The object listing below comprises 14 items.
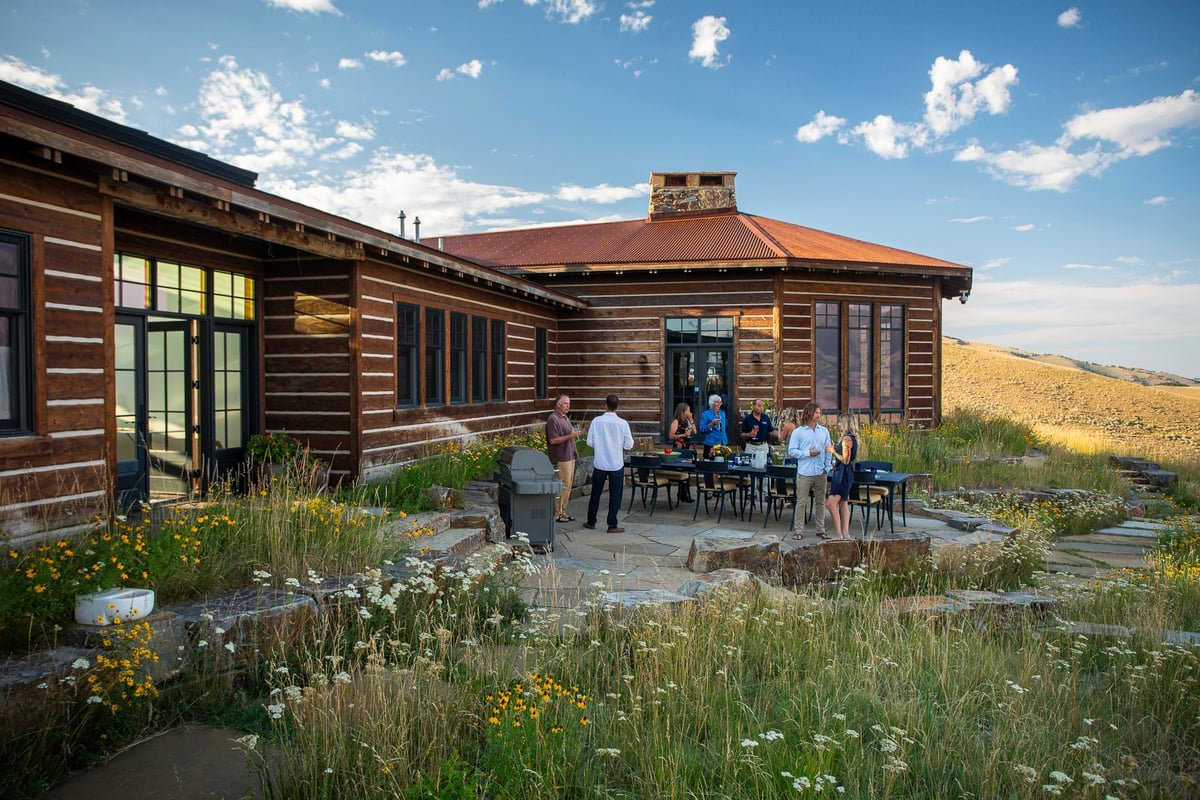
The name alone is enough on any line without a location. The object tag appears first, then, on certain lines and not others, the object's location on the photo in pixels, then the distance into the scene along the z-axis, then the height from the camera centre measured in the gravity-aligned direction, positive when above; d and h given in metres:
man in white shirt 9.81 -0.99
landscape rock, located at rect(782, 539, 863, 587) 8.12 -2.03
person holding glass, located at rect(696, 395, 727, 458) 12.15 -0.86
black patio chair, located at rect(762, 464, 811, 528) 9.88 -1.52
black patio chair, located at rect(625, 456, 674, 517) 11.03 -1.55
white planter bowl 4.43 -1.40
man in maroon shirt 9.93 -0.96
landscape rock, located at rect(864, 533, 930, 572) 8.20 -1.92
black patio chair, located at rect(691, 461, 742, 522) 10.56 -1.58
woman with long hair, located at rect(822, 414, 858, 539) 8.70 -1.27
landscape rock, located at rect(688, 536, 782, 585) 7.77 -1.90
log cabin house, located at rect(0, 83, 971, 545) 6.06 +0.72
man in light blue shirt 8.83 -0.94
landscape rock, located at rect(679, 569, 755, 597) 6.11 -1.80
